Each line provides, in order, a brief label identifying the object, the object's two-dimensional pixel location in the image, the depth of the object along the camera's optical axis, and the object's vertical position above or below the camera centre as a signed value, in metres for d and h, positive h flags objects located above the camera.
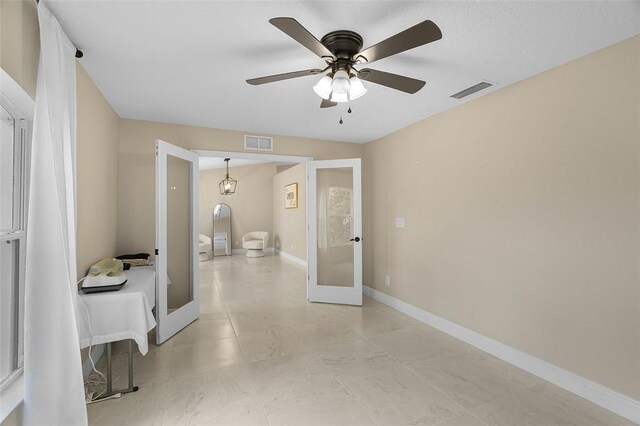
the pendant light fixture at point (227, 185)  8.71 +0.94
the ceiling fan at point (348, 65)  1.65 +0.93
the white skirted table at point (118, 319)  2.15 -0.77
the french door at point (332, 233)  4.47 -0.28
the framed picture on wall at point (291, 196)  8.20 +0.55
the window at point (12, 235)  1.59 -0.10
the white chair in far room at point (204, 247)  8.45 -0.89
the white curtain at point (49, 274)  1.52 -0.31
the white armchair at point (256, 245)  8.92 -0.92
